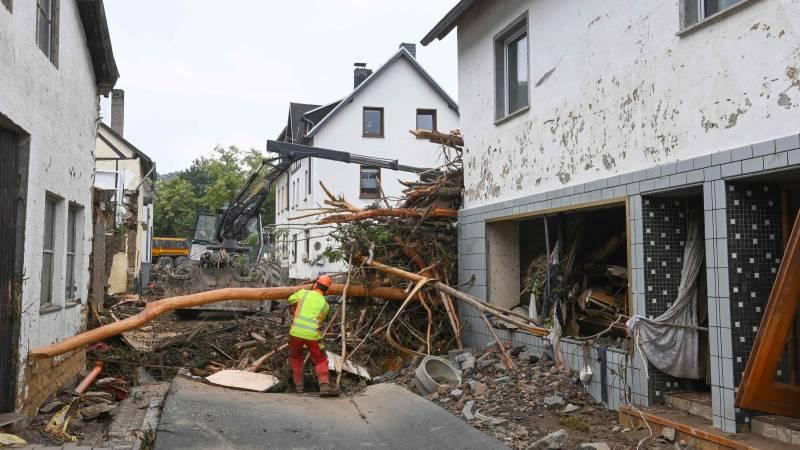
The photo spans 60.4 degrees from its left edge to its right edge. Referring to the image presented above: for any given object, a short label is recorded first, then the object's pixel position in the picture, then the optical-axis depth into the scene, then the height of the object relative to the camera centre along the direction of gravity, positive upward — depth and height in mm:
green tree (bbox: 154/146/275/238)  52969 +5919
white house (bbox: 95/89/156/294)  22688 +2137
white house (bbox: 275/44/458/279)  29531 +5819
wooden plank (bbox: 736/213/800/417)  5256 -692
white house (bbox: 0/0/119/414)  6758 +928
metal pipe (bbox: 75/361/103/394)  9094 -1668
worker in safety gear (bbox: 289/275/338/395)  9062 -947
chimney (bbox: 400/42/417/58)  33000 +10268
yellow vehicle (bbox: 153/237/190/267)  44000 +787
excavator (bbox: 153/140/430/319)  18156 +290
